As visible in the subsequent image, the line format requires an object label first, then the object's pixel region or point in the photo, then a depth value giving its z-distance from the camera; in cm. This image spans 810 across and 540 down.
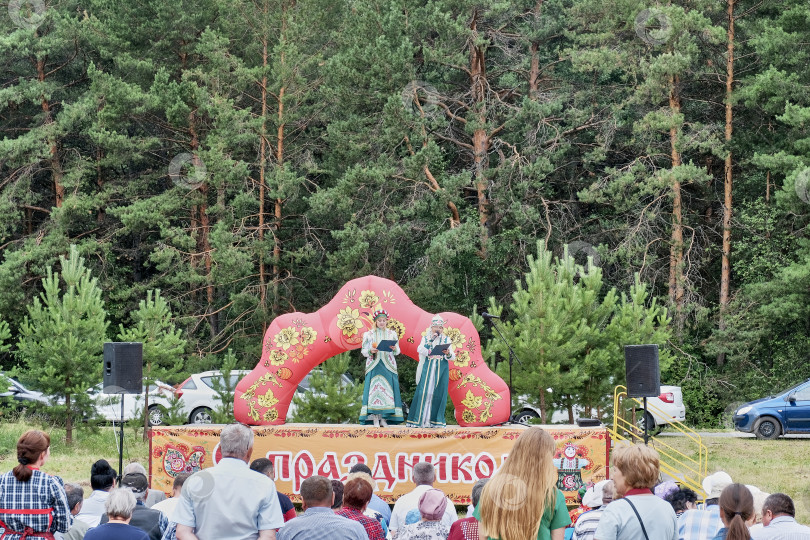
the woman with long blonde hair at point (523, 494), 409
